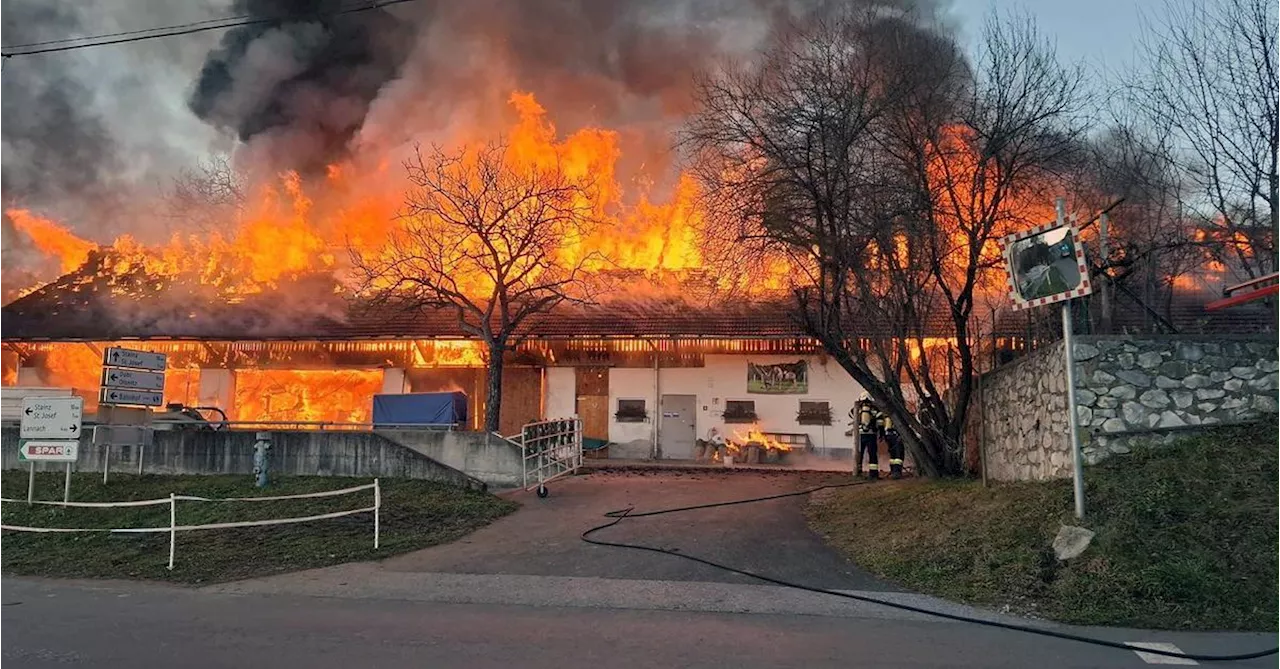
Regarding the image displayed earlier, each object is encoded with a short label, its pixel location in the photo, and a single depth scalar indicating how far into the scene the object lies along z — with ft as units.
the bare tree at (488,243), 62.23
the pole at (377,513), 33.99
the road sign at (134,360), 49.16
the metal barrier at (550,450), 51.19
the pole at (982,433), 38.63
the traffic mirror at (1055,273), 26.99
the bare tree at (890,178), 40.01
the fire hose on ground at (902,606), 17.69
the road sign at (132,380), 49.01
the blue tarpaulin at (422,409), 62.85
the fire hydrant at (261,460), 48.29
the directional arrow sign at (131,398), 49.03
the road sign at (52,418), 41.70
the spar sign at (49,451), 41.29
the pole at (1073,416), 26.22
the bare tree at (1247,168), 35.09
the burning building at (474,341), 75.56
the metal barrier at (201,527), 30.71
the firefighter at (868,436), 56.80
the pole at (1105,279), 37.43
